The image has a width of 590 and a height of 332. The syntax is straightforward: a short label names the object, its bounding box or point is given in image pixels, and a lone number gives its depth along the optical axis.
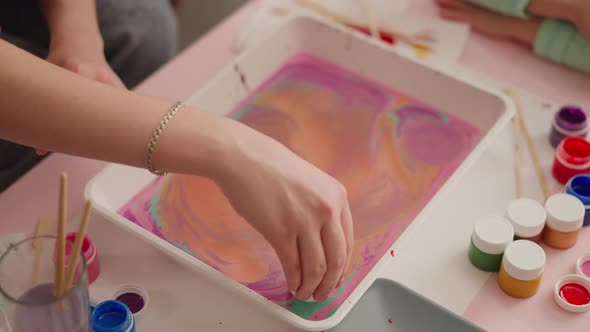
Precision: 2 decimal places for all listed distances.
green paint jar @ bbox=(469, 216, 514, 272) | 0.84
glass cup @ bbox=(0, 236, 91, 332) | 0.67
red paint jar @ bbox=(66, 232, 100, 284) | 0.86
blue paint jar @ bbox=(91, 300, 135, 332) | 0.78
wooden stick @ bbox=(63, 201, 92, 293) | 0.63
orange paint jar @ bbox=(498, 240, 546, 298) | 0.81
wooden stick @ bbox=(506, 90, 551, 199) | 0.96
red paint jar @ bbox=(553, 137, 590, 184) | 0.94
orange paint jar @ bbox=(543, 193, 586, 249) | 0.86
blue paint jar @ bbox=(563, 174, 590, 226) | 0.91
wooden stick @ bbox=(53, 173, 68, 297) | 0.61
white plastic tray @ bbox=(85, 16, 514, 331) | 0.93
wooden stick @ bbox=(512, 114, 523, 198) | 0.96
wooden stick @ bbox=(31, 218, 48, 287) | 0.71
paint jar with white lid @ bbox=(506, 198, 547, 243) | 0.86
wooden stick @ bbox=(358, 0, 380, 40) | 1.18
